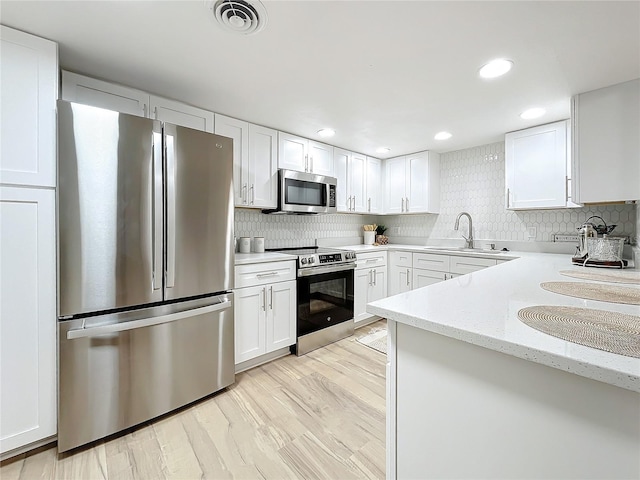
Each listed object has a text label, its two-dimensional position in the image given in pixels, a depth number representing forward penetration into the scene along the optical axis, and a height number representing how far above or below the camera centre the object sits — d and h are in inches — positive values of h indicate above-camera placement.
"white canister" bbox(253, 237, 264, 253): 110.1 -3.4
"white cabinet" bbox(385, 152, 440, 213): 142.1 +29.0
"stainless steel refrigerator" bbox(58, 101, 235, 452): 56.8 -7.4
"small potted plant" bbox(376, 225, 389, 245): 164.1 +0.5
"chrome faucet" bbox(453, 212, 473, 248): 133.7 +1.4
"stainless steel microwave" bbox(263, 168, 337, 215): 108.5 +18.7
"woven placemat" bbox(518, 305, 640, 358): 24.5 -9.5
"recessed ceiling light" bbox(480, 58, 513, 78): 65.0 +41.8
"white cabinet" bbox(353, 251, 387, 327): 126.0 -21.6
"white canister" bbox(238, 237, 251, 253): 106.5 -3.2
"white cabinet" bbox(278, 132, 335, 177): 112.5 +36.2
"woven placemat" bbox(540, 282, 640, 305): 40.7 -9.1
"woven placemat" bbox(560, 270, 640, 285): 54.3 -8.5
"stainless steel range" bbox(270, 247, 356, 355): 103.1 -24.6
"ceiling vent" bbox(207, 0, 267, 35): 48.3 +41.3
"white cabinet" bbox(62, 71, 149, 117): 67.5 +37.7
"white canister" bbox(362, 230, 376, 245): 161.8 -0.2
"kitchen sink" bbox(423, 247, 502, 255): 118.9 -6.3
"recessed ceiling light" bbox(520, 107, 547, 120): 90.6 +42.5
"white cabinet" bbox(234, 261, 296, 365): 87.8 -25.1
